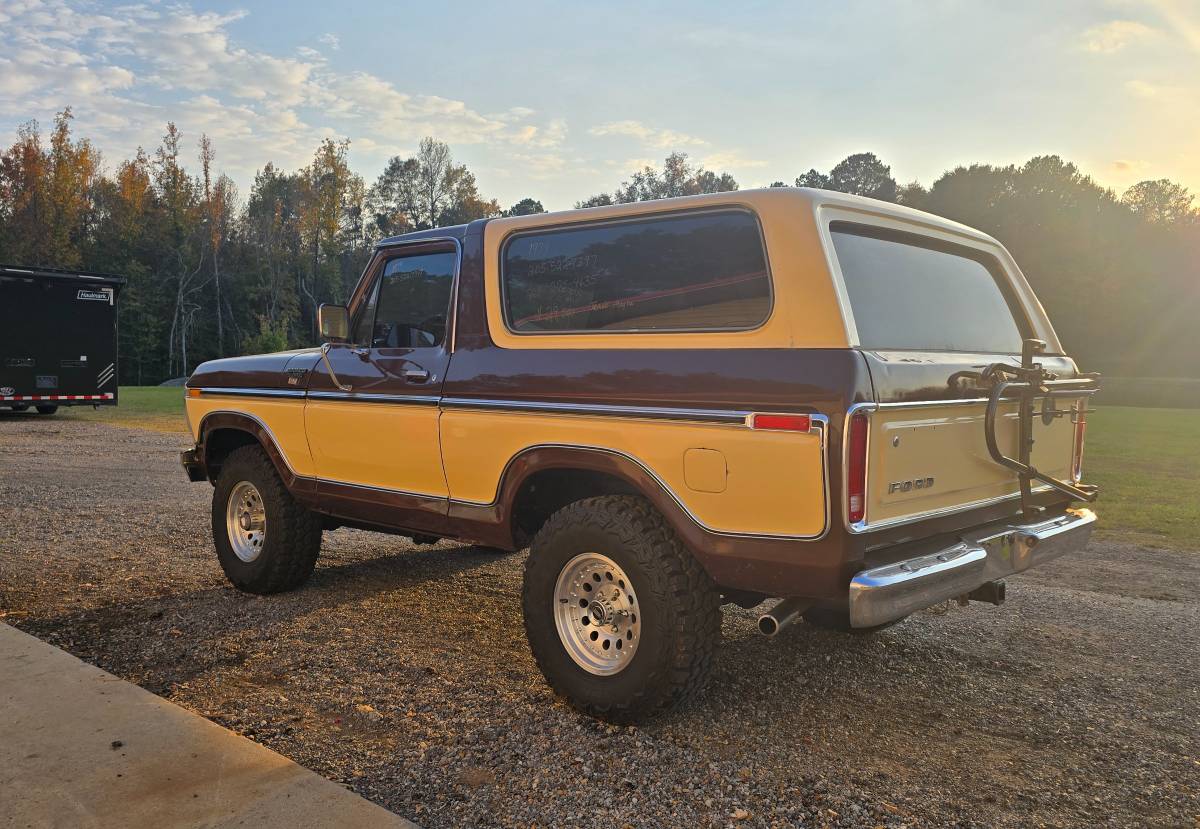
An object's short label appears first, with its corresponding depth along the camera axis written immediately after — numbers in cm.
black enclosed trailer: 1755
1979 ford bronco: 319
